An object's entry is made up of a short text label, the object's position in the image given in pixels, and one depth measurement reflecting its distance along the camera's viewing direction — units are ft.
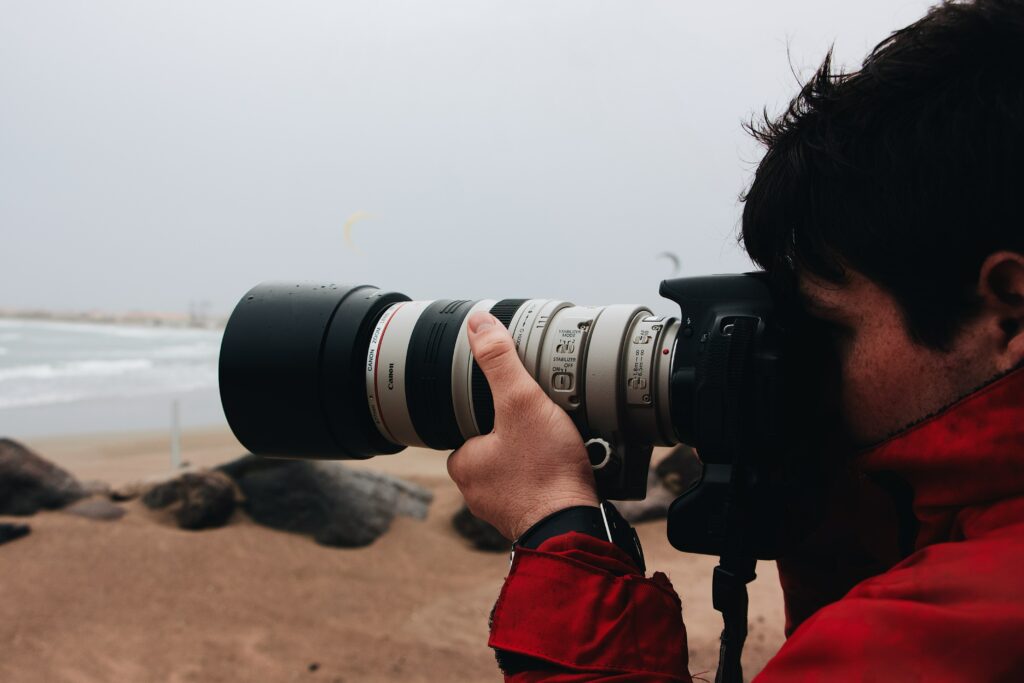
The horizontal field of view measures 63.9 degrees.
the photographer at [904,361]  2.35
